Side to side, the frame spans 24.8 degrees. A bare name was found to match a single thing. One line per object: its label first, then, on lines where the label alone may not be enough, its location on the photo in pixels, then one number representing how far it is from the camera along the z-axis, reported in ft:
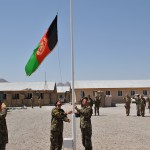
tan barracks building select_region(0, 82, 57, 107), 164.25
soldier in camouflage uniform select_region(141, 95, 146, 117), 85.52
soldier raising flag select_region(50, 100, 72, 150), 32.86
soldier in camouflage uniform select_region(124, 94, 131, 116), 87.81
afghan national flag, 35.50
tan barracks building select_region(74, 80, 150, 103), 177.52
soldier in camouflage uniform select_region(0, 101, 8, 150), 31.85
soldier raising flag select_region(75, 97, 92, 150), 34.27
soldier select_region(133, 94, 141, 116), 87.92
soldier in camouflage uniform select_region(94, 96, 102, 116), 89.56
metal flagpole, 33.54
